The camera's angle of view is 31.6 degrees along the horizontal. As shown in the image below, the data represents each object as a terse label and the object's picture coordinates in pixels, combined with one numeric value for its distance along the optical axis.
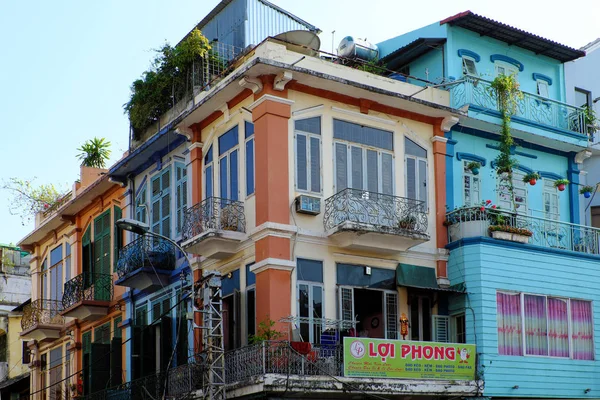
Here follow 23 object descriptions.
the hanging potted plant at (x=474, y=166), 25.75
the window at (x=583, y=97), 30.59
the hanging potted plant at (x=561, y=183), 26.83
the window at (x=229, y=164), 24.30
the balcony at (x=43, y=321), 33.09
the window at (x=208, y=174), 25.27
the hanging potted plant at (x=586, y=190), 27.47
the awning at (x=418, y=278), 23.97
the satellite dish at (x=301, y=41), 24.52
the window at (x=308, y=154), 23.36
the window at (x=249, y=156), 23.55
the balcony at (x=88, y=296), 30.19
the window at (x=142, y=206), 28.83
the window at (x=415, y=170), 24.95
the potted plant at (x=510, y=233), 24.20
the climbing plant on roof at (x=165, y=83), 26.92
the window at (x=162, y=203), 27.53
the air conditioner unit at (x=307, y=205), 22.86
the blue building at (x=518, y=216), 23.84
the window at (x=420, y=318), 24.38
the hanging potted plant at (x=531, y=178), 26.16
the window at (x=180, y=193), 26.69
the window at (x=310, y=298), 22.59
